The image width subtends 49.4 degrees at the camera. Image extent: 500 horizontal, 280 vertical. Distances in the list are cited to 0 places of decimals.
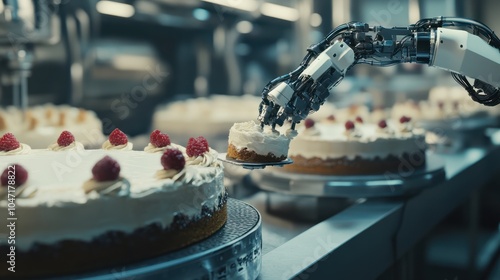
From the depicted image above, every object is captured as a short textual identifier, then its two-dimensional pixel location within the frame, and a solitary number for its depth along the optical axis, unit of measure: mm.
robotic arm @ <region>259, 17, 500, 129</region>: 1352
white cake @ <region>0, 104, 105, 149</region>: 2408
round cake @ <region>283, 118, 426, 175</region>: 2141
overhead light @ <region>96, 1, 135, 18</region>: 3730
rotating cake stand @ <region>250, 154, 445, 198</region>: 1948
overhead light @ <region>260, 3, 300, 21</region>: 5020
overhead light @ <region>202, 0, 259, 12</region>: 4238
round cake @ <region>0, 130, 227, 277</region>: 977
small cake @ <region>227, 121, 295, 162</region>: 1530
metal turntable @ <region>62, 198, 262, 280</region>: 970
